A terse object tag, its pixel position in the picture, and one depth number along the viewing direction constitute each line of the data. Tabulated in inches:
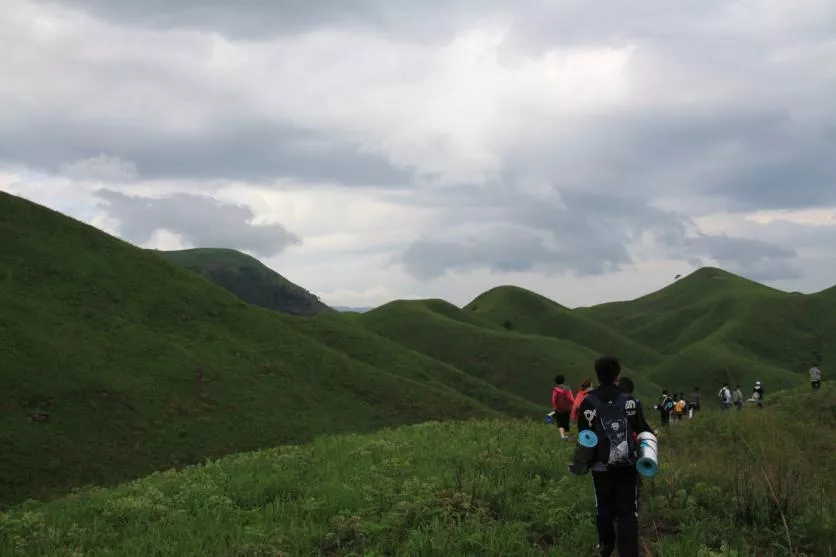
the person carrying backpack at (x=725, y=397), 1486.2
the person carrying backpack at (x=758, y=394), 1541.6
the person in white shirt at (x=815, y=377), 1430.9
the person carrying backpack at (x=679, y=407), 1615.4
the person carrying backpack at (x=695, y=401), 1549.6
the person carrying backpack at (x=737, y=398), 1563.5
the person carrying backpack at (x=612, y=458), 320.2
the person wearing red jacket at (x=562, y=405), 834.2
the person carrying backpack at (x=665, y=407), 1380.4
